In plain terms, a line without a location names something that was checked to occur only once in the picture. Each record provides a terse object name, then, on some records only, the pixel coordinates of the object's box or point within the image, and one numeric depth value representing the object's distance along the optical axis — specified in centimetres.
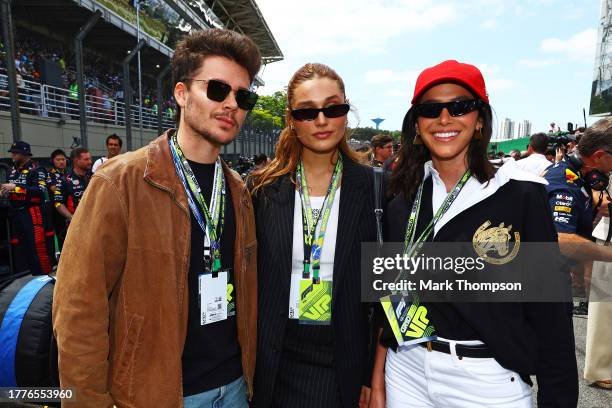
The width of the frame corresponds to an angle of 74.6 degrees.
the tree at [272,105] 5213
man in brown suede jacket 157
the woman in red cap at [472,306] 165
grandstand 1238
